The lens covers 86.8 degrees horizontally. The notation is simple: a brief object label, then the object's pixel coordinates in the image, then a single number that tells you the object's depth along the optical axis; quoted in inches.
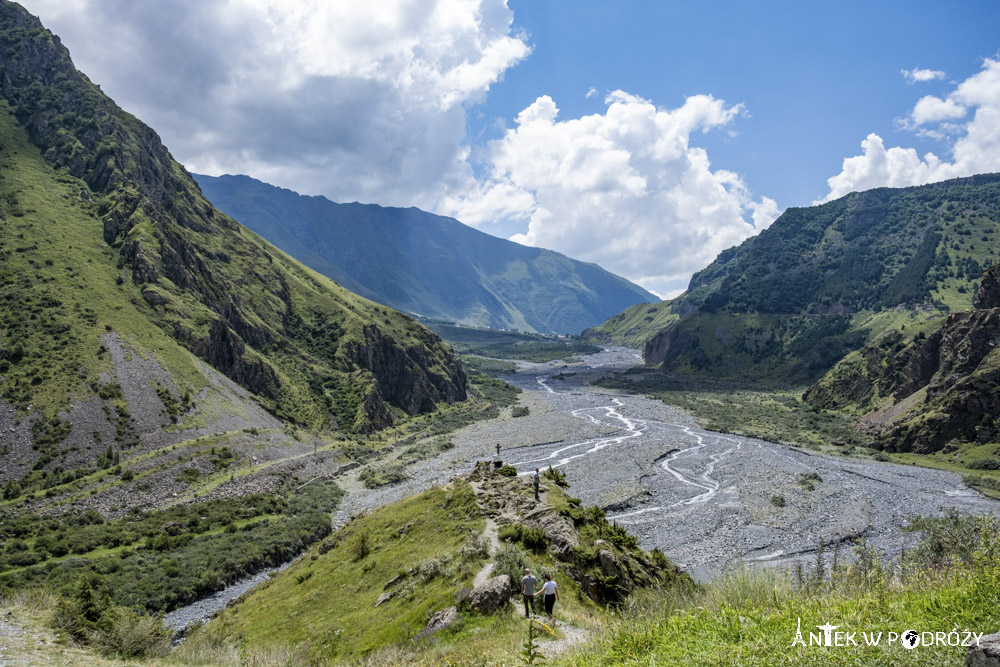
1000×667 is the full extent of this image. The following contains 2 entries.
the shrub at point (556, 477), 1484.4
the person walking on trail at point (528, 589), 695.3
